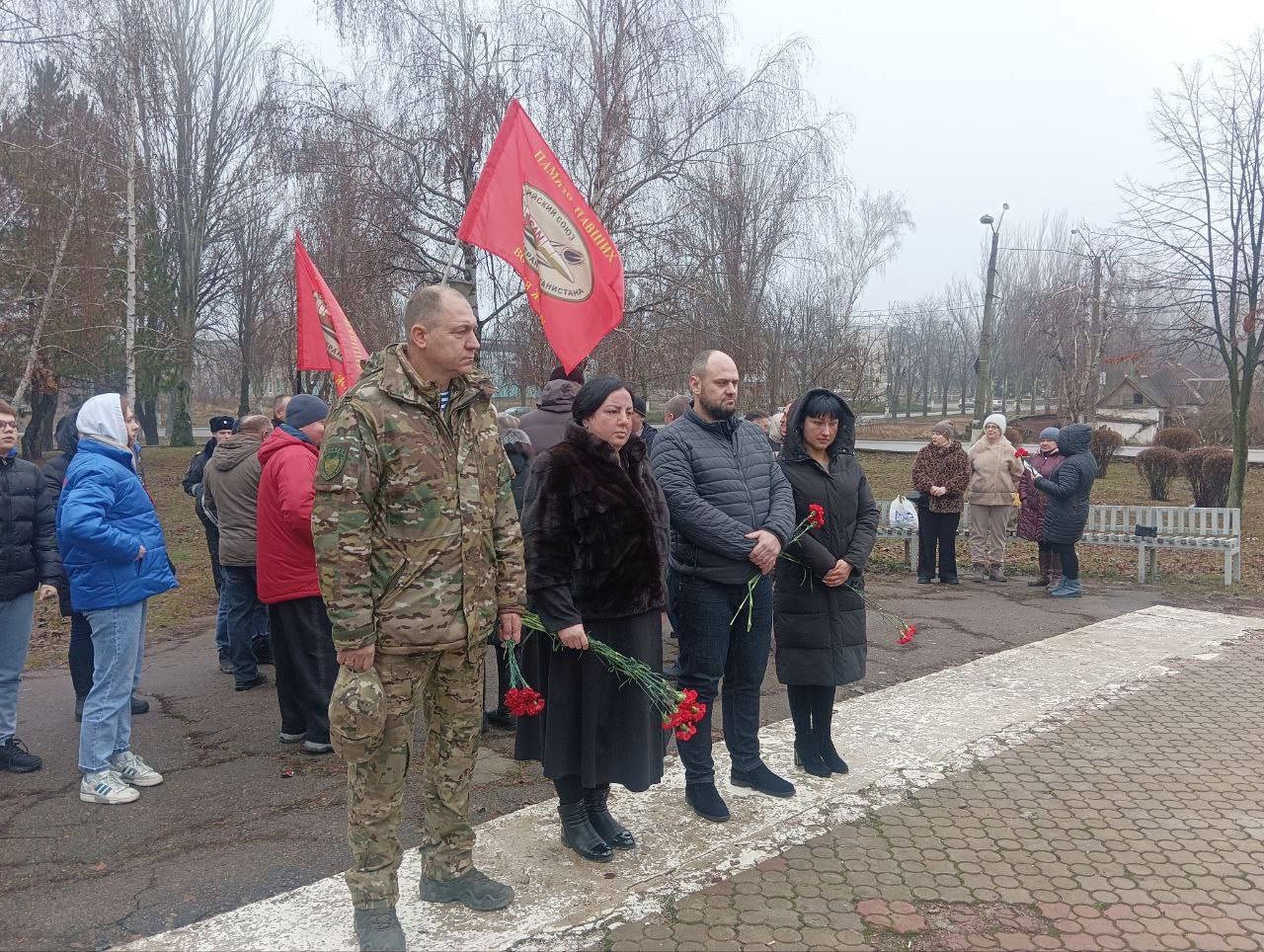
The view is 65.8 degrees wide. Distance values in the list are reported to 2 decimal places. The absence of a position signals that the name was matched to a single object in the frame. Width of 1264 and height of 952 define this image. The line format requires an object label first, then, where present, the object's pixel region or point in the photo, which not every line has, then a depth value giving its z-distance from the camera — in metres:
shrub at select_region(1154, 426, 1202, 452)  20.64
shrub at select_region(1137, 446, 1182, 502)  18.38
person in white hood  4.66
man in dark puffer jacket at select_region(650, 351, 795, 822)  4.48
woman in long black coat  4.89
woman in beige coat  10.85
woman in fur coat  3.94
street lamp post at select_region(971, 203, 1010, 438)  24.88
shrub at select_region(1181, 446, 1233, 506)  16.41
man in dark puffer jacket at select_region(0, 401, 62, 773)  5.14
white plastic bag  10.59
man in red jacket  5.34
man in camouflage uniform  3.14
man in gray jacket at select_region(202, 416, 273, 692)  6.68
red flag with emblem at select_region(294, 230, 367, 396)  6.67
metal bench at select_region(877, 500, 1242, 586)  10.73
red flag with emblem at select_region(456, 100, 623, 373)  6.24
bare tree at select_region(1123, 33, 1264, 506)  14.47
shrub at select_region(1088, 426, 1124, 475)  22.95
